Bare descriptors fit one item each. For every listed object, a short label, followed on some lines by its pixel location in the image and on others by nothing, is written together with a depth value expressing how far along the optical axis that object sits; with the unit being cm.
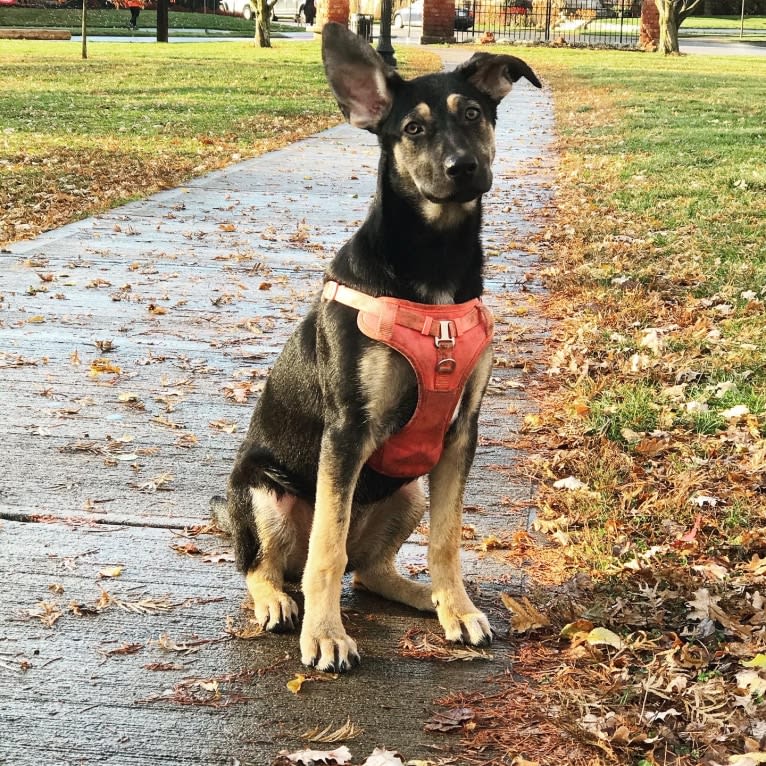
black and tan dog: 352
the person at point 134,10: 4576
